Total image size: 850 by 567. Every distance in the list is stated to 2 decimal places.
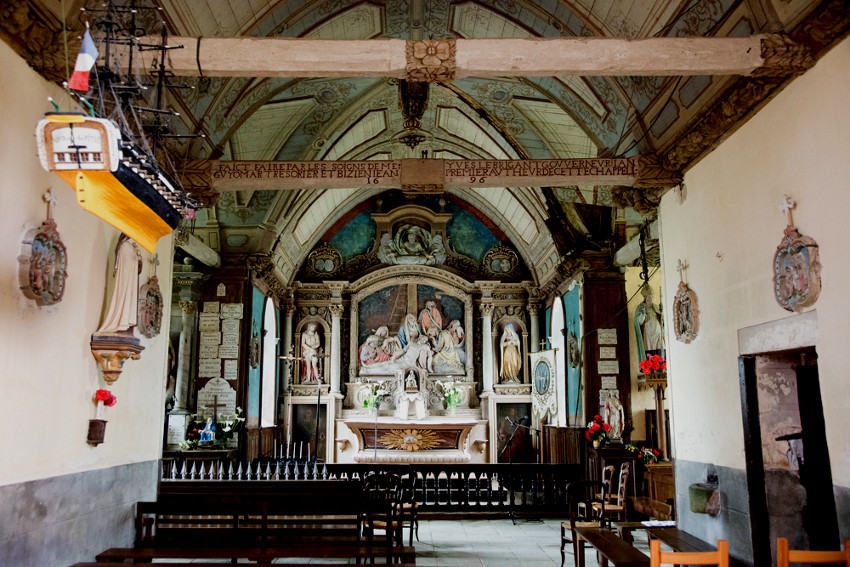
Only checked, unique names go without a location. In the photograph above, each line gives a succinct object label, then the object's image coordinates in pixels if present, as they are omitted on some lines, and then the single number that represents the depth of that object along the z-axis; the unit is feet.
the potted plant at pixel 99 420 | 20.34
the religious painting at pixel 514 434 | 51.65
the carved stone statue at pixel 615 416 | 37.86
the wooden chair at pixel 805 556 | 12.73
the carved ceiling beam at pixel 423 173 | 25.64
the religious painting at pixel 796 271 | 16.85
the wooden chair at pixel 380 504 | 23.49
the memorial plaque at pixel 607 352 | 40.52
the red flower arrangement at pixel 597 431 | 36.68
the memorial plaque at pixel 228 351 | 41.32
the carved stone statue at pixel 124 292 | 21.08
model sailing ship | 12.84
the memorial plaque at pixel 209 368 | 40.96
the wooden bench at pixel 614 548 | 15.69
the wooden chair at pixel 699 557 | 12.74
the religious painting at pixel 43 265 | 16.81
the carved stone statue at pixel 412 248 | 54.95
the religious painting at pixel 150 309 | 23.71
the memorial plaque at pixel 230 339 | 41.47
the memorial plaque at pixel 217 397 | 40.27
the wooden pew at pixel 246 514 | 22.21
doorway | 18.44
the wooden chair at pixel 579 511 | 23.72
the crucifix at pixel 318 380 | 48.19
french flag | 12.63
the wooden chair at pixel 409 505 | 27.66
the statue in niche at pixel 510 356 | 53.11
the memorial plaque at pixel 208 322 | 41.60
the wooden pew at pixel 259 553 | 19.44
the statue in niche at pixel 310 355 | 52.75
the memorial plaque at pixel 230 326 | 41.55
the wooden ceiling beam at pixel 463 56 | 17.99
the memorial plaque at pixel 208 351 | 41.27
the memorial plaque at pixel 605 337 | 40.60
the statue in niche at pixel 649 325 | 39.22
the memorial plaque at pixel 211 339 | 41.47
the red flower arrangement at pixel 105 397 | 20.70
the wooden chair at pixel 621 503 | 26.89
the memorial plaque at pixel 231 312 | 41.63
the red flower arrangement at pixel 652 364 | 31.63
